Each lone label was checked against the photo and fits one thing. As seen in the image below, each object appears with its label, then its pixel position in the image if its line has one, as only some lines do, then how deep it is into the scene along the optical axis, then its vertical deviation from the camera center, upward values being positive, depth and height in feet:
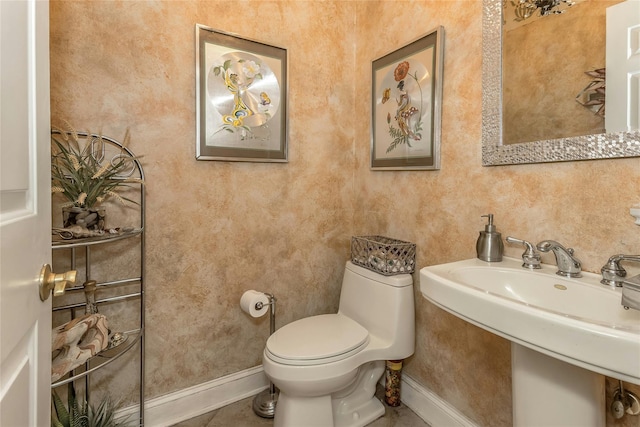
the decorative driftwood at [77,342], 3.43 -1.55
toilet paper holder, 5.29 -3.27
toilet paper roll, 5.21 -1.56
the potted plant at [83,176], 3.82 +0.35
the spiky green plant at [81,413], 3.92 -2.68
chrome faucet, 3.38 -0.55
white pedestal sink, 2.05 -0.90
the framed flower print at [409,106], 4.96 +1.69
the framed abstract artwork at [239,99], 5.14 +1.80
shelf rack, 4.30 -1.12
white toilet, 4.28 -2.02
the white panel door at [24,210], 1.52 -0.03
